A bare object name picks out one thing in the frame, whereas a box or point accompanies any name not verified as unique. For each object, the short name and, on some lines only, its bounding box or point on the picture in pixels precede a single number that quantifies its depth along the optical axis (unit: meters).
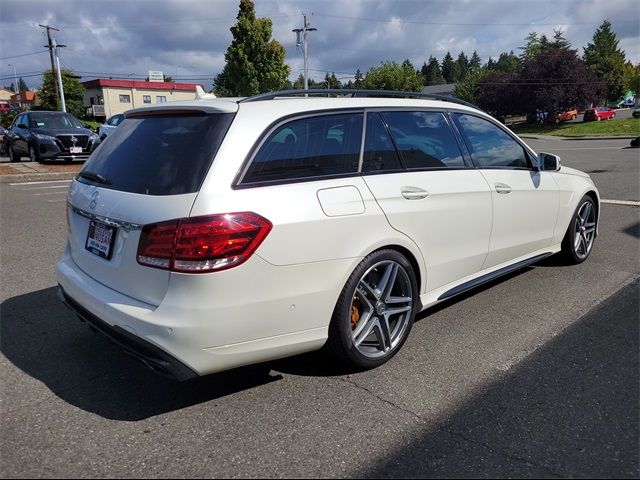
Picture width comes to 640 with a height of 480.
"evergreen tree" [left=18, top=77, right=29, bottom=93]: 183.12
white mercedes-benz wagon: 2.49
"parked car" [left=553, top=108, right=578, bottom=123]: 52.91
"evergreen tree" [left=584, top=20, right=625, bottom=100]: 76.69
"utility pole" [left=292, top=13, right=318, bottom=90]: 35.93
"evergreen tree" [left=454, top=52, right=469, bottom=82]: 166.46
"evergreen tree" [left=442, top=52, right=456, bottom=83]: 170.00
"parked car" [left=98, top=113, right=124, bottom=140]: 19.28
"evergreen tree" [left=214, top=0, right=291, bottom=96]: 32.91
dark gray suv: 14.98
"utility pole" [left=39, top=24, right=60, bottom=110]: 40.28
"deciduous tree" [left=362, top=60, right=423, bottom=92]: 76.94
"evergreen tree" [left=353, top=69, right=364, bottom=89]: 91.11
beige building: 58.44
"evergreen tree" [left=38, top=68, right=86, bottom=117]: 49.88
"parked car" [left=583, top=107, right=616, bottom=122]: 51.88
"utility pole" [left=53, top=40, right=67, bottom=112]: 33.10
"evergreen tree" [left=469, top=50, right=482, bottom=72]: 189.57
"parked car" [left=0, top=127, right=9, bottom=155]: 17.36
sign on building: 52.53
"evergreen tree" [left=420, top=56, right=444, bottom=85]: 159.00
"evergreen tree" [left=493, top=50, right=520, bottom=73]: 142.46
